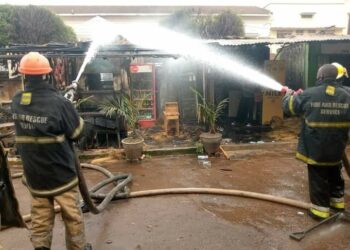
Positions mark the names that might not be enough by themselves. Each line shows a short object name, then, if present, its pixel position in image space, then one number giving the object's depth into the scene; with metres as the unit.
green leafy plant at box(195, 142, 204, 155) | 8.62
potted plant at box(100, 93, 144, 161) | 8.00
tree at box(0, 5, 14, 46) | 19.97
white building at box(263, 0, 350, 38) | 30.78
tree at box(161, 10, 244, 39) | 21.31
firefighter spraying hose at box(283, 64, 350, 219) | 4.71
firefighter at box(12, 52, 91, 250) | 3.44
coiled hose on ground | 5.37
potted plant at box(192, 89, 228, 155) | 8.31
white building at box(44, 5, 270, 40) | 29.84
